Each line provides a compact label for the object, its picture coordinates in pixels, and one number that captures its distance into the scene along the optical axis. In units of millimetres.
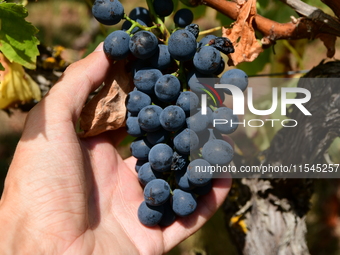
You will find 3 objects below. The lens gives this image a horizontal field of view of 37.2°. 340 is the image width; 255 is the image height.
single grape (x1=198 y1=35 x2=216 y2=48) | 309
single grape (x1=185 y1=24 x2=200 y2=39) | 301
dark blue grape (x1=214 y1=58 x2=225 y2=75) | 309
